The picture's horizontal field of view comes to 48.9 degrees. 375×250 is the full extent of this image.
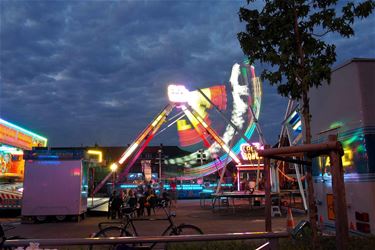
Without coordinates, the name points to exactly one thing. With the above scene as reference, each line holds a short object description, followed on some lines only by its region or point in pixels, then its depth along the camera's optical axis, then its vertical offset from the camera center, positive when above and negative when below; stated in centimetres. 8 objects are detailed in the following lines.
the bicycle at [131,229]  880 -69
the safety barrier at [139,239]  454 -47
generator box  1869 +55
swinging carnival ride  3094 +631
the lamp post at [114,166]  3472 +257
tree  740 +286
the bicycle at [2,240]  468 -47
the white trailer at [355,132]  687 +108
